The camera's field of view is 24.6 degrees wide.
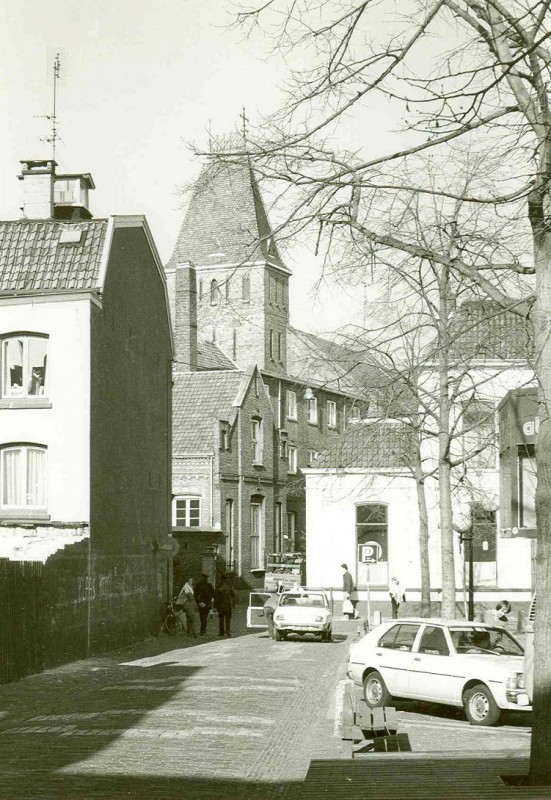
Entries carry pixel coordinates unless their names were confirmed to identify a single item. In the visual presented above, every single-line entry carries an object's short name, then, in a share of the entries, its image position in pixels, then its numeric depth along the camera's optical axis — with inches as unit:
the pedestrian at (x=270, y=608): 1359.5
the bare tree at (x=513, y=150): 351.3
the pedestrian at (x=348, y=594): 1636.3
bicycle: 1406.3
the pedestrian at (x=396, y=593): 1569.9
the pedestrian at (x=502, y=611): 1235.2
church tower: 3137.3
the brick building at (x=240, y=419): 2138.3
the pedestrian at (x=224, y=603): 1358.3
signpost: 1248.8
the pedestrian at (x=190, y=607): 1344.7
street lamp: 1097.8
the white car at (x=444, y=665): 625.0
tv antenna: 1377.2
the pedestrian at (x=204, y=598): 1389.0
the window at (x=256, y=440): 2327.8
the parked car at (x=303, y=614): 1296.8
